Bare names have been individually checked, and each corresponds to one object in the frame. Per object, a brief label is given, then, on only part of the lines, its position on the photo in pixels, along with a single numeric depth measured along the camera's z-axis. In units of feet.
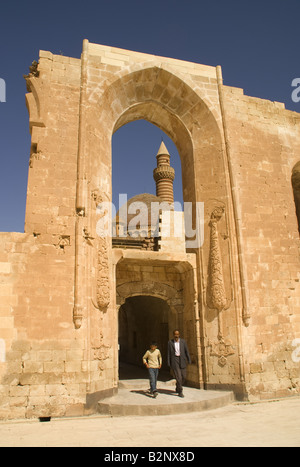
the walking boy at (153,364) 25.34
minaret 90.22
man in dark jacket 25.71
